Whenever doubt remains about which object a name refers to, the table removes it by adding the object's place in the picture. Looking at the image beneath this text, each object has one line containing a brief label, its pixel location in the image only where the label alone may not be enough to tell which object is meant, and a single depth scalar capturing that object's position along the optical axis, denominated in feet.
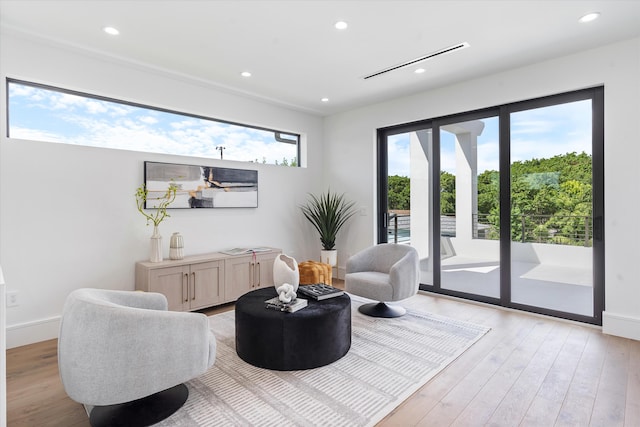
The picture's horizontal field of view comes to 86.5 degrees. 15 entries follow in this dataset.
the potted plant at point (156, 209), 12.00
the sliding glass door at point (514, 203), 11.42
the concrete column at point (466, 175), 13.93
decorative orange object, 14.83
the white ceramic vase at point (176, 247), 12.41
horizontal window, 10.50
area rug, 6.51
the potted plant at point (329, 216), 17.43
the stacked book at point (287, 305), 8.42
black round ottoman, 8.15
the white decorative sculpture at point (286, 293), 8.64
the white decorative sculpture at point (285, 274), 9.58
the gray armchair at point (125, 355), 5.83
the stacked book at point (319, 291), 9.44
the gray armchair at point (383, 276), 11.45
